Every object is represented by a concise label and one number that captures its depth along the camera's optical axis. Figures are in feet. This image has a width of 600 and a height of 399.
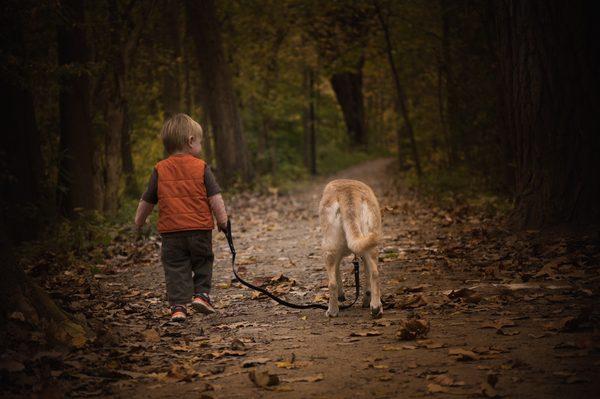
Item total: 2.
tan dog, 34.42
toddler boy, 37.45
